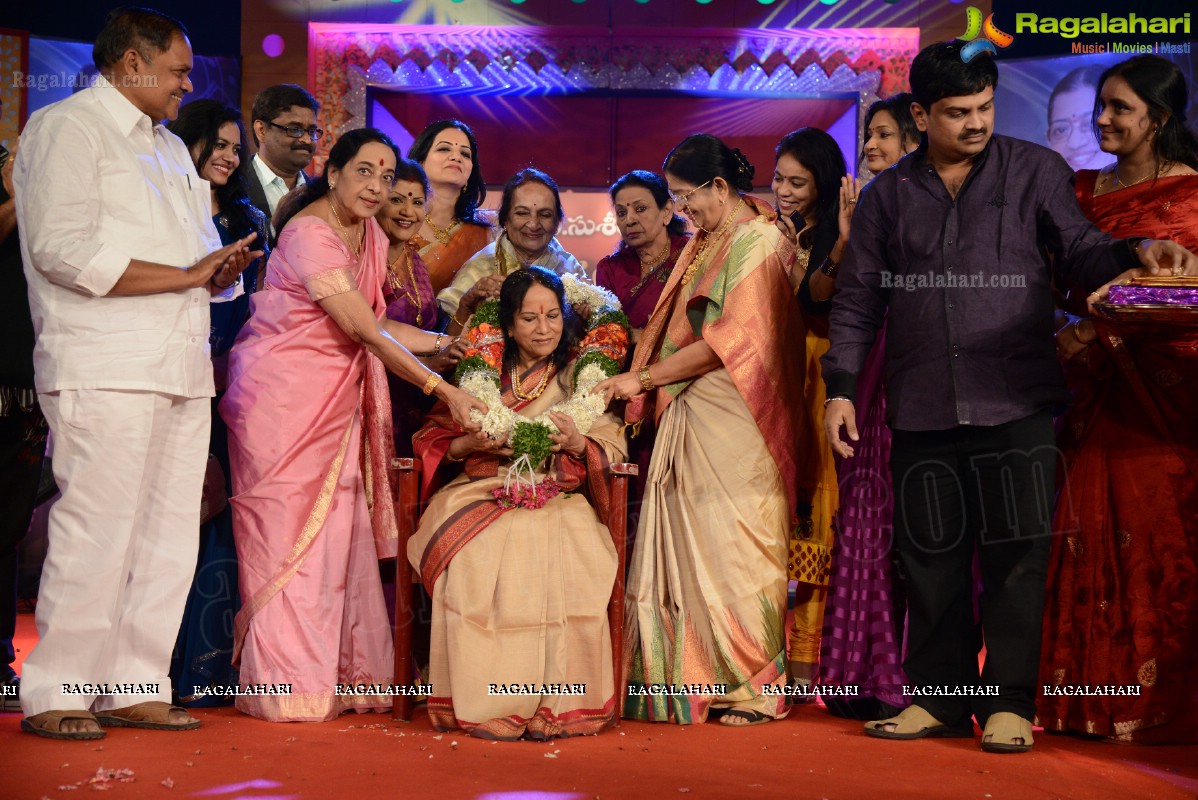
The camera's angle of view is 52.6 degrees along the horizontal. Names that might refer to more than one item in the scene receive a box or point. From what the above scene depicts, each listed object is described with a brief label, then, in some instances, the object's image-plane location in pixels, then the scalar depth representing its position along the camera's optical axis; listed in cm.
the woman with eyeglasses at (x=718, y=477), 393
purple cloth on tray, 309
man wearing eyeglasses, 516
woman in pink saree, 388
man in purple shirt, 345
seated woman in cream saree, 365
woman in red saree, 369
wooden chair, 385
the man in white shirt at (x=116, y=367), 339
